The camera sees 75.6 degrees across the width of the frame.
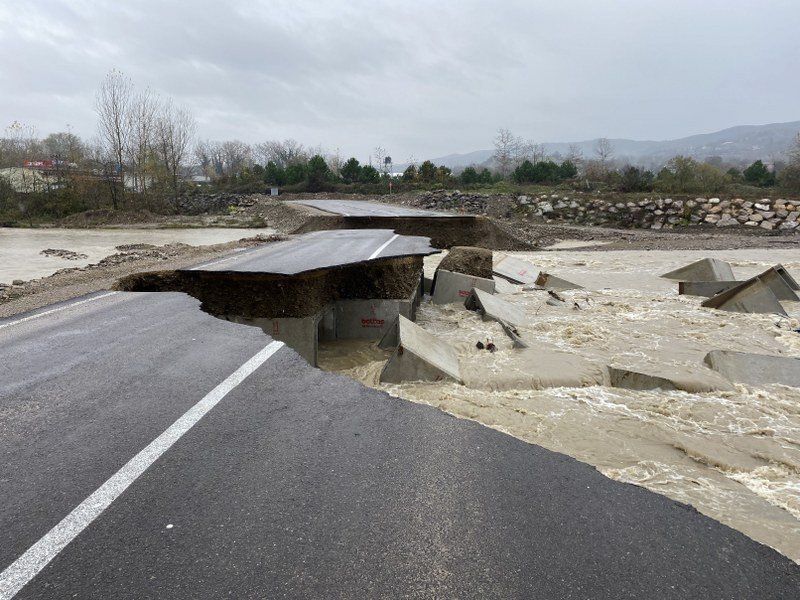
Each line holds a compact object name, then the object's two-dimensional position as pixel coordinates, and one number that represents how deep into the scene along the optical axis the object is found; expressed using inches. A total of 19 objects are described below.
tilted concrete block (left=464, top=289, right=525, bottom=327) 416.5
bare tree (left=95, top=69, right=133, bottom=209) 1927.9
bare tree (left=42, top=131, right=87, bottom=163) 2161.7
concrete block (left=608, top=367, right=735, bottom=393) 256.1
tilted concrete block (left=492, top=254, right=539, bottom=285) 644.9
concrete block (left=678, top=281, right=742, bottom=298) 528.4
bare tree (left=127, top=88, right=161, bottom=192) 2020.2
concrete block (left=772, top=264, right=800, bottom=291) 528.8
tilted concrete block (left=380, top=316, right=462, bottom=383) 254.8
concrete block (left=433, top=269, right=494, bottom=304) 499.0
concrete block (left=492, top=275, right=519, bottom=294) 565.3
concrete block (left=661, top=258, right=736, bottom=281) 595.9
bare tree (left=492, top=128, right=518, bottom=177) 3363.7
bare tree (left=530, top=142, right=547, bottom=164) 3584.6
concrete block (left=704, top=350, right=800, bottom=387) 270.2
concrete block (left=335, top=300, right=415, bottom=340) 391.5
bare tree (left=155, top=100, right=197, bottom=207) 2245.3
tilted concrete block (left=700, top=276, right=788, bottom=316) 453.7
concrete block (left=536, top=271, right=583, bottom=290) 606.9
